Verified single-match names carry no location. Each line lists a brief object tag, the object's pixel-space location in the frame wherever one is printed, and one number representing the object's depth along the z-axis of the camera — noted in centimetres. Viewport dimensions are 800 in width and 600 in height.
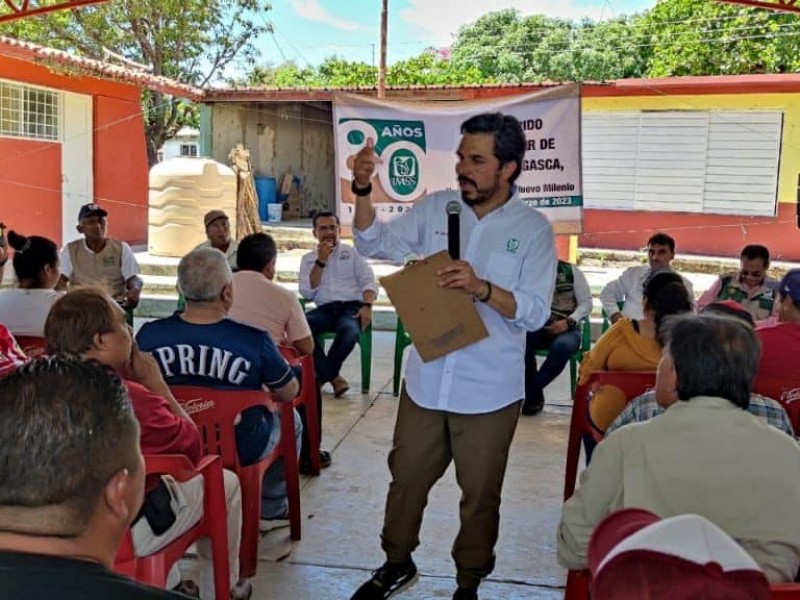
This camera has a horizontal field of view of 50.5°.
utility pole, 1280
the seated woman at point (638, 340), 310
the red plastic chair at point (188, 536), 206
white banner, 589
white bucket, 1608
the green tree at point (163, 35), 1466
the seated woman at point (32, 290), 392
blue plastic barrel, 1640
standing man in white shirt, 264
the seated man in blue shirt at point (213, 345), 288
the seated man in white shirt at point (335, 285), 569
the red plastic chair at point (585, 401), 309
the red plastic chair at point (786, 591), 162
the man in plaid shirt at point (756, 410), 234
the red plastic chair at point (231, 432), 289
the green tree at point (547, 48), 2666
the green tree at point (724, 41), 1700
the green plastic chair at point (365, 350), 575
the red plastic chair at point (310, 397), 394
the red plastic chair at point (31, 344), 378
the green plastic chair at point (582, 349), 565
